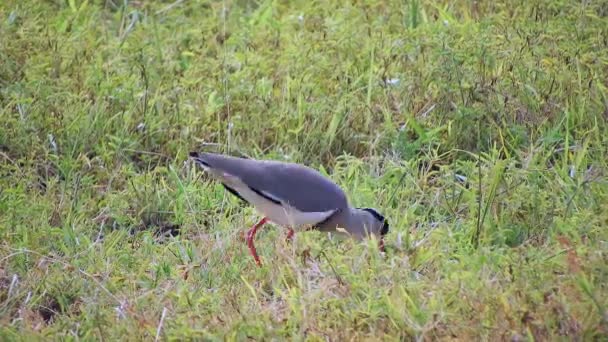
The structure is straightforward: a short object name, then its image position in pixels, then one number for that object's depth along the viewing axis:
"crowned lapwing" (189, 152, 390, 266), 11.59
